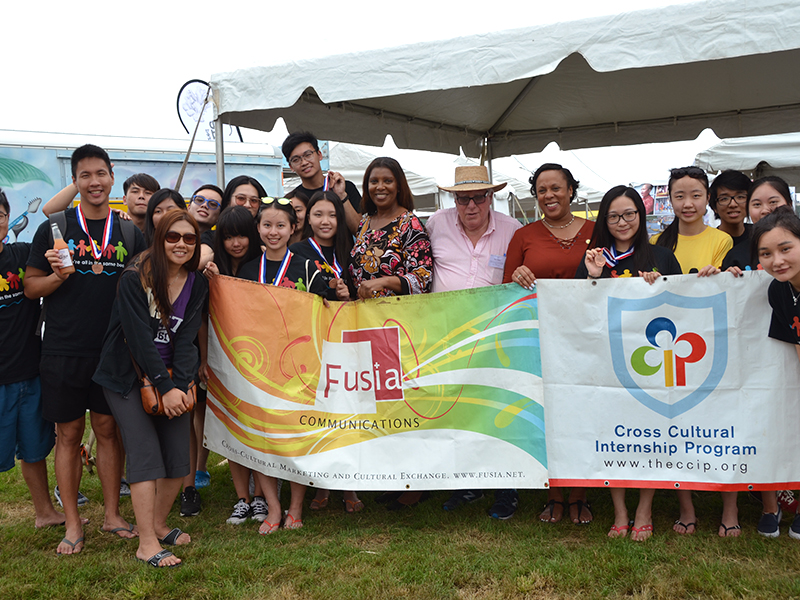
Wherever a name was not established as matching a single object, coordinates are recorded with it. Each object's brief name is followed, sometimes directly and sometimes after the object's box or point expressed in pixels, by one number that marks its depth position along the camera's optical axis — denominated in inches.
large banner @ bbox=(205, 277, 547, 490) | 140.6
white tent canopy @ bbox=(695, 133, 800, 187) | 366.6
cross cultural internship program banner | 128.0
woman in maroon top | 145.8
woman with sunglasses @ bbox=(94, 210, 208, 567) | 130.8
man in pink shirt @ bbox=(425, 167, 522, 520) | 153.3
